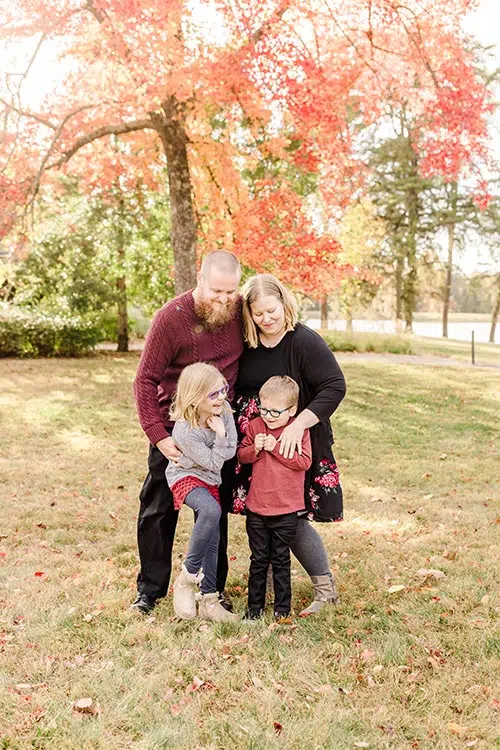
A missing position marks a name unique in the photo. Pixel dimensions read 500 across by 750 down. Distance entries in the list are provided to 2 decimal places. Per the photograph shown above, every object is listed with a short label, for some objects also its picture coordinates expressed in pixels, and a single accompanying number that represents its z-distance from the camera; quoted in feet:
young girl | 12.03
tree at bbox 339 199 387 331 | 88.63
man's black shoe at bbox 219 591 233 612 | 13.38
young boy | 12.41
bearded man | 12.01
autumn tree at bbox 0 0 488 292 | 31.22
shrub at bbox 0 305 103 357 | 55.93
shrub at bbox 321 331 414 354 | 71.87
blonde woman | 12.32
